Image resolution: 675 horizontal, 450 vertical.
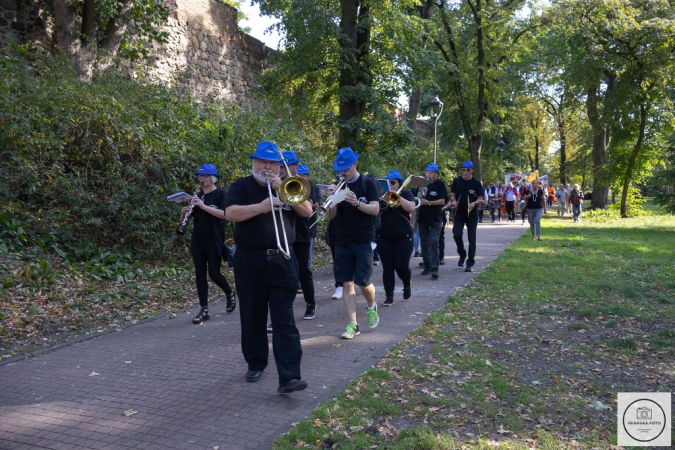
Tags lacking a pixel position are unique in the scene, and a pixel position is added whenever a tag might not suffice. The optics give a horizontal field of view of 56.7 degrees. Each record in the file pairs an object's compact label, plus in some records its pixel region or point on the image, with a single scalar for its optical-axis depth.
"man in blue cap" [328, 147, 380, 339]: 6.90
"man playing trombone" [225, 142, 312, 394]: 5.14
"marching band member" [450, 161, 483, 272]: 11.76
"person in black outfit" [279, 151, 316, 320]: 7.92
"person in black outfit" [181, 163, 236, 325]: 7.82
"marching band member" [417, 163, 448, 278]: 11.08
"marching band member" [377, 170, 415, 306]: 8.41
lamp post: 23.23
